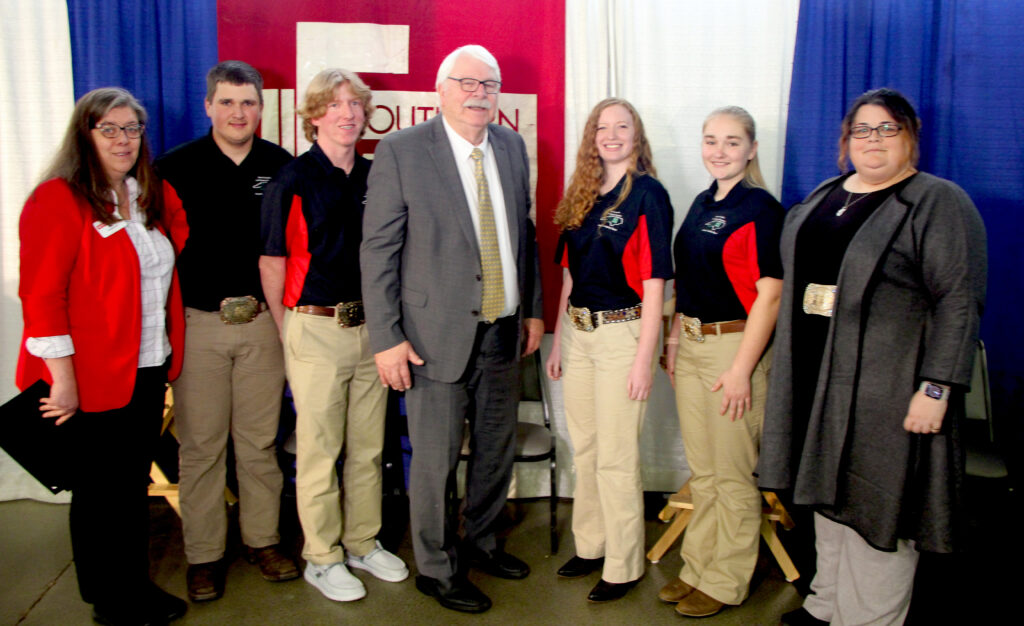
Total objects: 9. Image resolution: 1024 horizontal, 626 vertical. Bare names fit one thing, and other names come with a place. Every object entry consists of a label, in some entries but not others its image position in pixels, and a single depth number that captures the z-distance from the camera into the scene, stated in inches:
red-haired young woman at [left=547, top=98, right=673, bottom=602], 92.5
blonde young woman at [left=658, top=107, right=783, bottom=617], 87.8
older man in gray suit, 89.9
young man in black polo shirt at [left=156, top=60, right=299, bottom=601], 97.7
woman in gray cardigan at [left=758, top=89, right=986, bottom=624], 72.1
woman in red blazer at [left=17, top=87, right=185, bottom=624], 80.4
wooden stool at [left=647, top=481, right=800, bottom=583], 104.9
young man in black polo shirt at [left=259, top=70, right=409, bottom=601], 95.3
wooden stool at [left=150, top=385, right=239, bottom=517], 117.9
